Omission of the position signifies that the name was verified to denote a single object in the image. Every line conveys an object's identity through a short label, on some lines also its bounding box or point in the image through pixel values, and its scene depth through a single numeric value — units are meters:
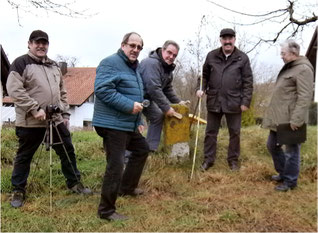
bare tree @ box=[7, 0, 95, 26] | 6.50
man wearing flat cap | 5.21
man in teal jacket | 3.57
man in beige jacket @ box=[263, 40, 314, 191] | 4.38
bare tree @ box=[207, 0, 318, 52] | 7.88
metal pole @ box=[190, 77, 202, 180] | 5.19
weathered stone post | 5.55
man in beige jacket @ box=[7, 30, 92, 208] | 3.99
